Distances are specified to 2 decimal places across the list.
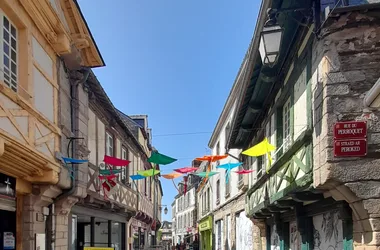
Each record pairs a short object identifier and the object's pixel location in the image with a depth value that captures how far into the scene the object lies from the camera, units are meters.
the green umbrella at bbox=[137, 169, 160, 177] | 10.78
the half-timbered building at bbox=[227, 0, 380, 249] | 4.76
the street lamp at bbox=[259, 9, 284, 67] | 6.00
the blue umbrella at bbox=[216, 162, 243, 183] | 10.04
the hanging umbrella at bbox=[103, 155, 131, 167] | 9.56
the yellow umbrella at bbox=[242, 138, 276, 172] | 7.21
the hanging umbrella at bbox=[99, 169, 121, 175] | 10.77
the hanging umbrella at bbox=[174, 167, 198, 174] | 10.69
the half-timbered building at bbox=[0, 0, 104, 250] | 6.17
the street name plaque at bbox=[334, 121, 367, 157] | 4.76
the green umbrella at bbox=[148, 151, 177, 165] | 9.32
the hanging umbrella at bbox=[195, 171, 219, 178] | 10.56
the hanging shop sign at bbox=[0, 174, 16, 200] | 6.53
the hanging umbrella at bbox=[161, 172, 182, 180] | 12.33
